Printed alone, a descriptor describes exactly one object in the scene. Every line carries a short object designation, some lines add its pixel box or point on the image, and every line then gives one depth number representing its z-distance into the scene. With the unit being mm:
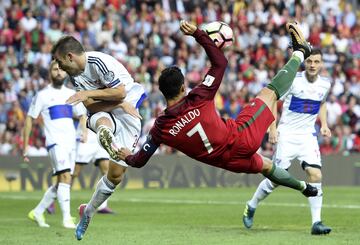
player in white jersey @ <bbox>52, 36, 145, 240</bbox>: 12188
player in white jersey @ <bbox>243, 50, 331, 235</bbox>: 14812
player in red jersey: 11070
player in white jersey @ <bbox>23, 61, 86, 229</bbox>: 16047
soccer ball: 11484
